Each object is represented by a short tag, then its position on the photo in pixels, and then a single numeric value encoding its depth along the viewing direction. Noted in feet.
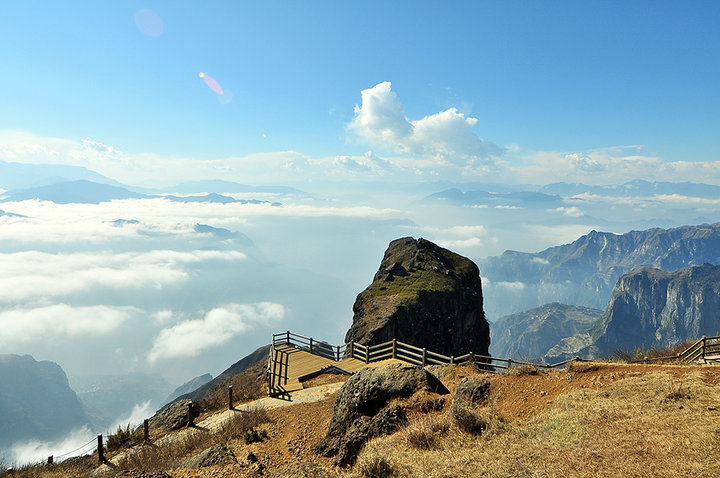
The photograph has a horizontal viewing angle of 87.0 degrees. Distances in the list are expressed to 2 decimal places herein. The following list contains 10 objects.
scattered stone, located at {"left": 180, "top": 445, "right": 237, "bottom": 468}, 34.82
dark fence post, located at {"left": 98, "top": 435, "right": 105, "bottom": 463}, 51.70
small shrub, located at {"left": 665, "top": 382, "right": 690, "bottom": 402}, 32.50
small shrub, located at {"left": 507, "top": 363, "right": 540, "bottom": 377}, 44.98
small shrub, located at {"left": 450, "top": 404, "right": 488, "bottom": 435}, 31.63
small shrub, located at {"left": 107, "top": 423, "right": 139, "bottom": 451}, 57.26
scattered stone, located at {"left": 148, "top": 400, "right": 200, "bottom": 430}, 61.71
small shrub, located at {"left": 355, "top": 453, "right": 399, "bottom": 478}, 26.30
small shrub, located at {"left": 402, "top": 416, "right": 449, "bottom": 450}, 30.21
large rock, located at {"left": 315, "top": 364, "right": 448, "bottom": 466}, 35.50
